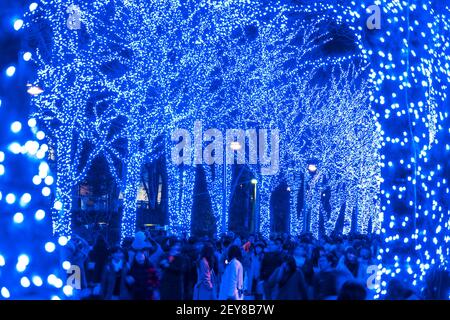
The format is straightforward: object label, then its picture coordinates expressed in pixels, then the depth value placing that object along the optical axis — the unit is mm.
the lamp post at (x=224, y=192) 22675
